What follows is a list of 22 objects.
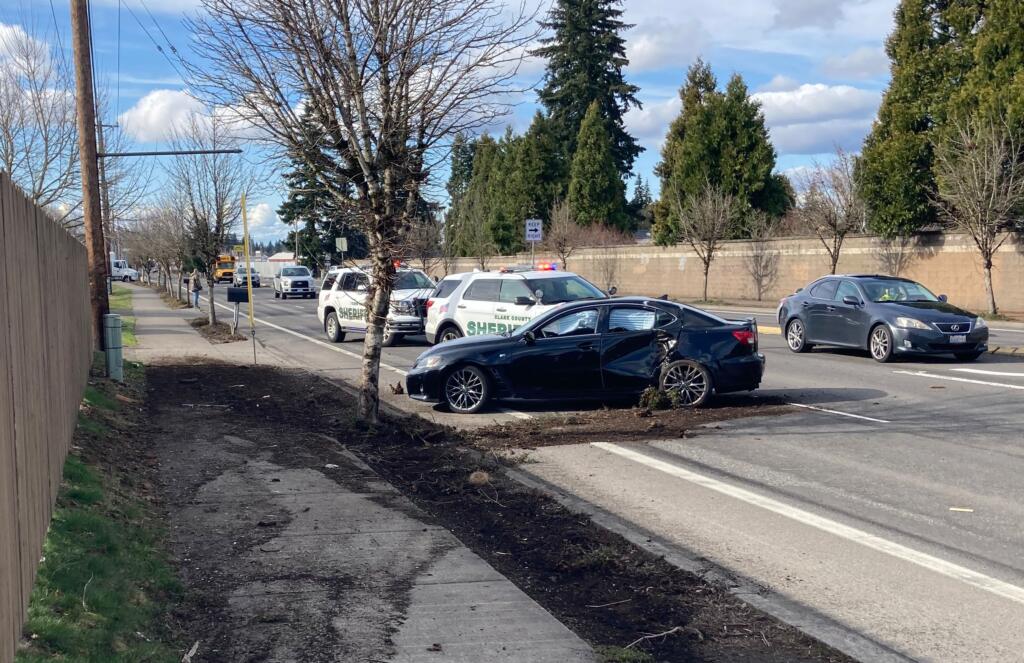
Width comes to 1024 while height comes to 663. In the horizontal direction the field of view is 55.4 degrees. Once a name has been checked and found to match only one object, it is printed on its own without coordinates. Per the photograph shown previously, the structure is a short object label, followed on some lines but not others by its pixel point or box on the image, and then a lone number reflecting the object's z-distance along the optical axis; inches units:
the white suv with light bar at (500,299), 682.2
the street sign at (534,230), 1526.3
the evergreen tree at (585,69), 2679.6
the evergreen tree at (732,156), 1726.1
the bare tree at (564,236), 2148.1
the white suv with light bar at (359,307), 913.5
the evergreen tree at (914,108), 1300.4
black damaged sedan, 495.5
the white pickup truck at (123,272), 3060.0
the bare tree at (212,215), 1175.6
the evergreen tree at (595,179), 2207.2
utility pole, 656.4
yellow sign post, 699.8
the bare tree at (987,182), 1117.7
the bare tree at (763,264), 1632.6
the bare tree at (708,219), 1662.2
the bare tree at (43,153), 805.2
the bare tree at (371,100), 400.5
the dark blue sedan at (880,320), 658.2
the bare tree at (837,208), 1439.5
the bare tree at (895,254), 1366.9
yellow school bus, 3243.1
